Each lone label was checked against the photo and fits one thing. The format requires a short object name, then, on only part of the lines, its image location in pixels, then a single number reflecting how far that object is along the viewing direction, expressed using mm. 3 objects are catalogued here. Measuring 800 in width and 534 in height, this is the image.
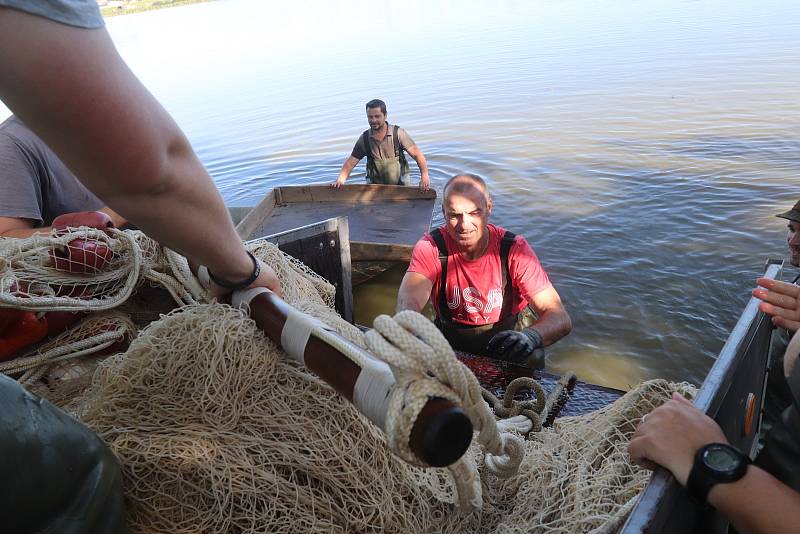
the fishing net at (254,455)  1171
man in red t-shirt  3662
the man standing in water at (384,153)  8281
